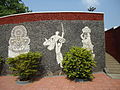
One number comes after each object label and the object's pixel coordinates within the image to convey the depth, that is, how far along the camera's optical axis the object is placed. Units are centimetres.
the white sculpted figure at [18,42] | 569
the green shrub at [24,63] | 448
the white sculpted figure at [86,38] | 556
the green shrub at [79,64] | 445
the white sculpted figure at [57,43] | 548
